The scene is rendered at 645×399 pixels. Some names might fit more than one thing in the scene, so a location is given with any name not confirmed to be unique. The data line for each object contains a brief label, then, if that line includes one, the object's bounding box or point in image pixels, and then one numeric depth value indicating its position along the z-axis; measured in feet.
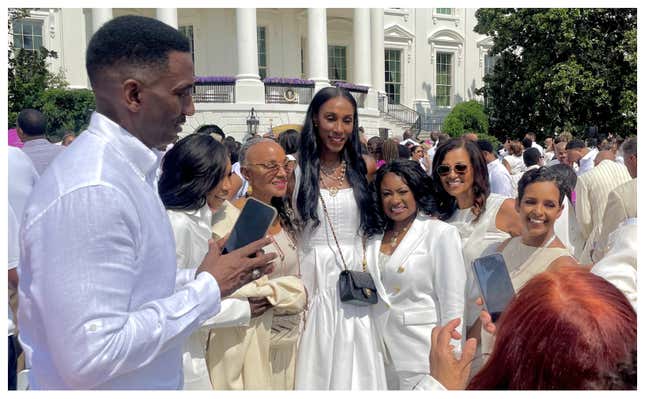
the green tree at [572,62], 77.66
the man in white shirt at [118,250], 5.34
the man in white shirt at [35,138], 21.26
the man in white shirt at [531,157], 32.83
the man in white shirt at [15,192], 12.43
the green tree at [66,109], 73.31
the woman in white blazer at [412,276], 12.03
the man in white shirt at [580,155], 33.01
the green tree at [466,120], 90.79
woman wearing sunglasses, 13.24
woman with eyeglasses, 11.57
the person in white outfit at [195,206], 10.68
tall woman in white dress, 12.38
